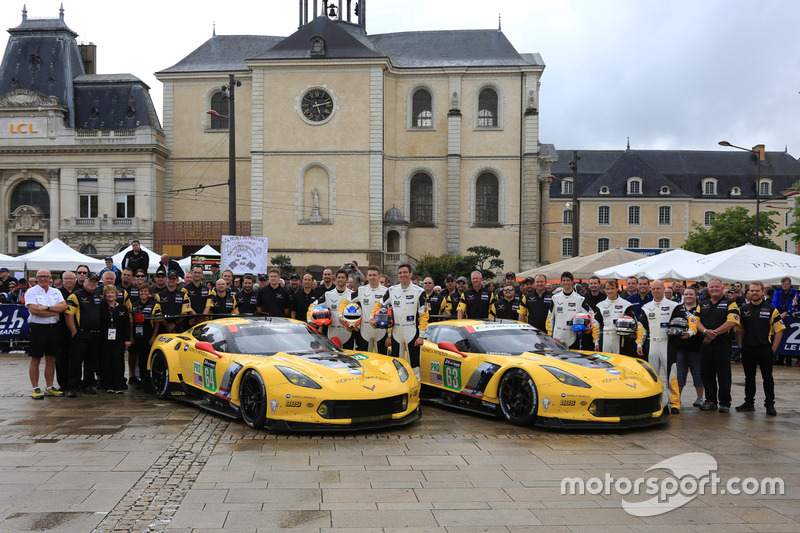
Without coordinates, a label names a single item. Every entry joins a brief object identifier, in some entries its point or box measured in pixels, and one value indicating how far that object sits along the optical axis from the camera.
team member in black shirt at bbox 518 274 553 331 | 12.50
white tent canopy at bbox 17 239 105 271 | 22.80
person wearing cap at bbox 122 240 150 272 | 16.16
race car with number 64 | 8.23
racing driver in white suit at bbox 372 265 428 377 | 10.89
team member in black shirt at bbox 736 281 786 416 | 10.44
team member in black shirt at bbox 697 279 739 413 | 10.31
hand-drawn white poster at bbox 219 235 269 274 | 19.20
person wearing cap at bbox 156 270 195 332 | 12.10
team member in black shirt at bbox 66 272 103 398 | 11.00
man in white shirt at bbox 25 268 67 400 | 10.42
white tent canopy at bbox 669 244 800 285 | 16.95
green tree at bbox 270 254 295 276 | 42.56
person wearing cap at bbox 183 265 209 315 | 12.79
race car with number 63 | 8.59
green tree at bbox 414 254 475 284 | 42.16
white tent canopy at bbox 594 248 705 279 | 19.44
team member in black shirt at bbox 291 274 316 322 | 13.66
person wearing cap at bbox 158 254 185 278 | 14.72
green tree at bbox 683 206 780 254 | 57.19
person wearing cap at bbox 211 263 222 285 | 26.06
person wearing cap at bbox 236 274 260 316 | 13.56
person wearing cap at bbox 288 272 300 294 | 13.92
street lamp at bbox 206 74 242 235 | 22.42
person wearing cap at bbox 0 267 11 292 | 18.98
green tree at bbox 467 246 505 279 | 45.81
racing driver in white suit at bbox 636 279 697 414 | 10.38
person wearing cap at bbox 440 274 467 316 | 13.70
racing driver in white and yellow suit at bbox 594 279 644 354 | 10.74
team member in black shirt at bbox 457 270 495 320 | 13.21
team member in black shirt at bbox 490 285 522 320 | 12.80
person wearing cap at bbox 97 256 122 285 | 17.14
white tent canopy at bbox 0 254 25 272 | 22.82
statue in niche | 46.66
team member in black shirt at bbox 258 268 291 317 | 13.51
